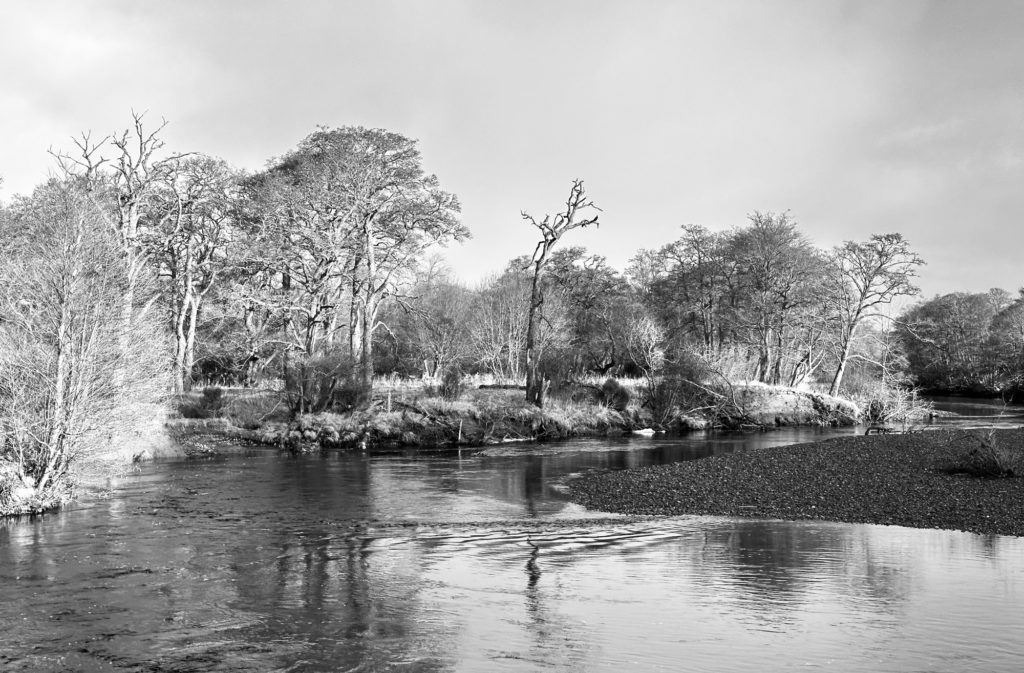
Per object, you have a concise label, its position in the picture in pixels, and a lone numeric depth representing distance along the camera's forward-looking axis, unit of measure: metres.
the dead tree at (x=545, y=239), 38.78
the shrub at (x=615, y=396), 40.31
